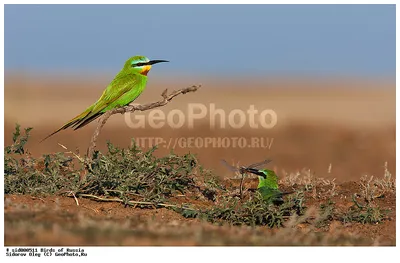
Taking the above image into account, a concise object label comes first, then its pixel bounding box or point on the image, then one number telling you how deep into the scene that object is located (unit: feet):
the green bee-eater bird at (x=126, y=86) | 49.39
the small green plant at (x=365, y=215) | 40.29
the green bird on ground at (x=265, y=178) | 41.04
